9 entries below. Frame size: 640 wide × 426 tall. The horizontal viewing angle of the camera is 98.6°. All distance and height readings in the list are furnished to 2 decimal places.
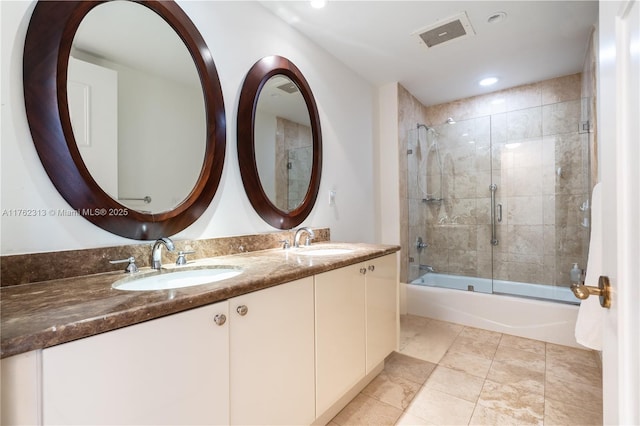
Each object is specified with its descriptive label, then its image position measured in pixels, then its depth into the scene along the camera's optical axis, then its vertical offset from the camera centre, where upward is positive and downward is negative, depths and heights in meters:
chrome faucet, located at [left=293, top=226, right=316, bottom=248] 1.82 -0.16
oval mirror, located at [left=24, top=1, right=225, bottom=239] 0.95 +0.43
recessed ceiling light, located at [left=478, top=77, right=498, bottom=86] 2.82 +1.35
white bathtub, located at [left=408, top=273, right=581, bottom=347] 2.22 -0.86
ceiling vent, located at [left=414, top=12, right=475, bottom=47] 1.92 +1.33
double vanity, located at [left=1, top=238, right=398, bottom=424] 0.56 -0.35
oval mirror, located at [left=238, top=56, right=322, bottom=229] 1.63 +0.47
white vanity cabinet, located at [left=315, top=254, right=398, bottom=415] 1.25 -0.59
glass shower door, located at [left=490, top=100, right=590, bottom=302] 2.62 +0.11
